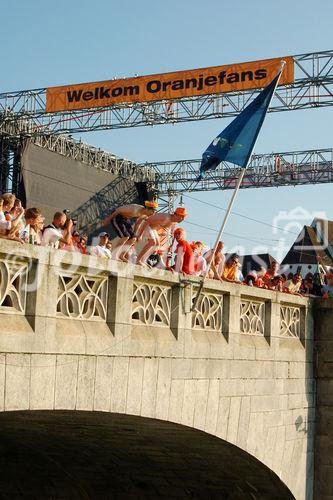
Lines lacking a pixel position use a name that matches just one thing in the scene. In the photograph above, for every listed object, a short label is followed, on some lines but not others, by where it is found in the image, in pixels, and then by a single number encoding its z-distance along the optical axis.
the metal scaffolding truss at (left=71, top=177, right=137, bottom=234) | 37.88
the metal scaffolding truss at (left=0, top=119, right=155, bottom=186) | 34.75
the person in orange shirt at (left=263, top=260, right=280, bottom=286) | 17.36
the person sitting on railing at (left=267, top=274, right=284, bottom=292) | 16.17
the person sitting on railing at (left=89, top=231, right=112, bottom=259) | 12.62
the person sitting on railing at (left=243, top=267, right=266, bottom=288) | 16.05
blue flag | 13.62
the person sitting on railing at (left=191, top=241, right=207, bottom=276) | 12.81
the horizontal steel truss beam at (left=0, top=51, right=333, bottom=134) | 30.05
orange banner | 30.48
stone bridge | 8.66
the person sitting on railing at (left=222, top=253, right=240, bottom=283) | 14.48
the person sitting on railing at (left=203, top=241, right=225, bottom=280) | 13.62
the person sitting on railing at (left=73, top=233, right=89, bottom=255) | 12.00
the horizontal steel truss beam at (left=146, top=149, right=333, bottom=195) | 39.00
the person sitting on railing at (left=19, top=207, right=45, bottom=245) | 9.73
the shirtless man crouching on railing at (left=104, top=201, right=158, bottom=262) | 11.90
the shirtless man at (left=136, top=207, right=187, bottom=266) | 11.49
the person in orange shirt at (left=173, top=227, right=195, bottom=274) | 12.18
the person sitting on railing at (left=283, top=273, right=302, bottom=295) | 16.69
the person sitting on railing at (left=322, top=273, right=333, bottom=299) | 17.76
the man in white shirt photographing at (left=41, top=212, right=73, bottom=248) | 10.28
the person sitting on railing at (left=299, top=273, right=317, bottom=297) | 18.20
